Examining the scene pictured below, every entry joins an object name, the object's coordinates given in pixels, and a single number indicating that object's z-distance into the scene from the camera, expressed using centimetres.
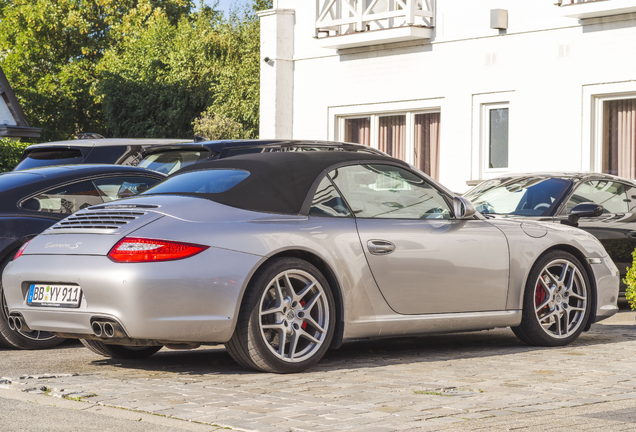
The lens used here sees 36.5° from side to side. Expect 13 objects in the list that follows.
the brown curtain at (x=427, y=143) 1894
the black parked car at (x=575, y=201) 1018
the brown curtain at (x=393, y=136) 1945
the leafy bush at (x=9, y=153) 2430
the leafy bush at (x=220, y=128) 4081
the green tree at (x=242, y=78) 4278
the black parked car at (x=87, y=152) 1107
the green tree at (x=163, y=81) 4616
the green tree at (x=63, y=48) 5794
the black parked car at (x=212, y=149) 952
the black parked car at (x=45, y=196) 758
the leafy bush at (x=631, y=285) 848
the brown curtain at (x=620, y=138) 1608
